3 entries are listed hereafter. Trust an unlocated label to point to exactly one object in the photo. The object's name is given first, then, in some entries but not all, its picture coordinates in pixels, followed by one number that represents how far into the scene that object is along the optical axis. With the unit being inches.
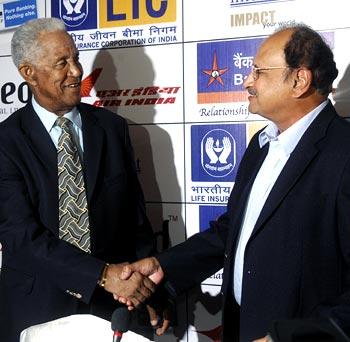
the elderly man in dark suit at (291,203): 58.4
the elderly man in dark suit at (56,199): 72.4
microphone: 48.5
